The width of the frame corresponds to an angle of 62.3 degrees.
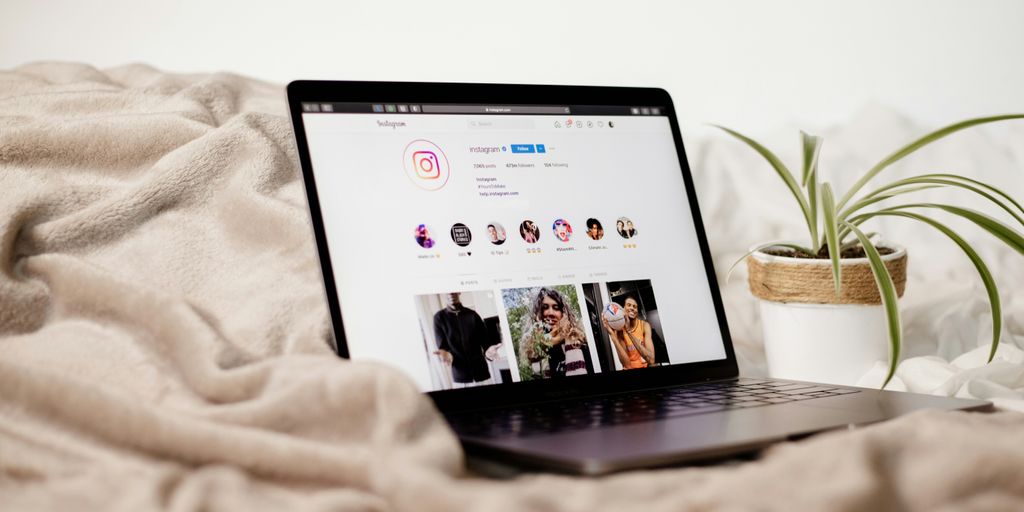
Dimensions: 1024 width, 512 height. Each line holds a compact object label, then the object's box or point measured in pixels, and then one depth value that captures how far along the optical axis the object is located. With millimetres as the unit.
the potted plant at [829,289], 968
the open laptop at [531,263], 739
